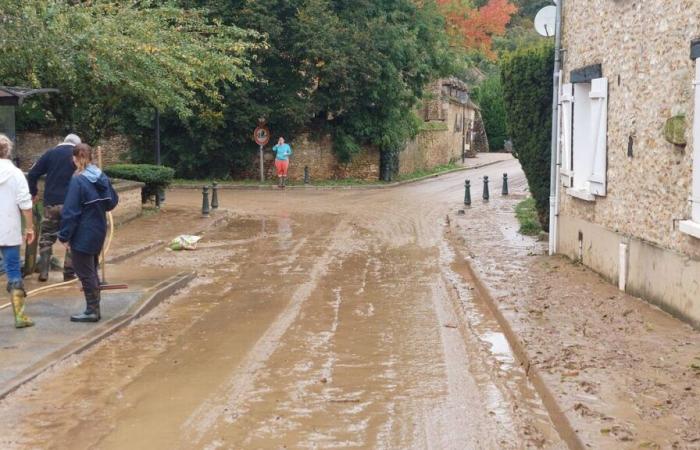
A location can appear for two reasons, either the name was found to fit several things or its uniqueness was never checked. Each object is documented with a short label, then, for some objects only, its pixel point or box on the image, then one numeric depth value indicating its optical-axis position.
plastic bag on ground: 16.47
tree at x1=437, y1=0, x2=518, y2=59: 56.78
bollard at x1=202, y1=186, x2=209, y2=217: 22.44
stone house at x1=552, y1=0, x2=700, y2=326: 9.64
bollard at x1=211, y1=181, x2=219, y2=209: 24.02
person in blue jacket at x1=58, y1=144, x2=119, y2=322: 9.44
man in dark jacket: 11.66
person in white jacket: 8.99
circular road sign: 34.19
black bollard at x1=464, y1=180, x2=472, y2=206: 26.10
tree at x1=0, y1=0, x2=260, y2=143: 16.03
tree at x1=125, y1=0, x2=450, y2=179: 33.03
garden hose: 10.30
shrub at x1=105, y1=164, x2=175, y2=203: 22.17
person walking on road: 33.25
